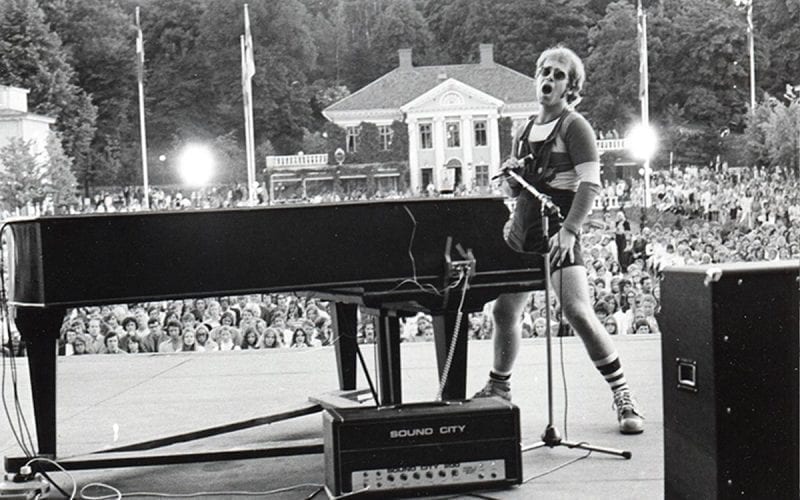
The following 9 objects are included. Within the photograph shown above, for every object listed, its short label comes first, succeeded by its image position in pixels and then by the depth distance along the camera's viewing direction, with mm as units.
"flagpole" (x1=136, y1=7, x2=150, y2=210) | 18644
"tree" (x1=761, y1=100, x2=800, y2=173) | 14398
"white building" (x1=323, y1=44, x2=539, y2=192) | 17328
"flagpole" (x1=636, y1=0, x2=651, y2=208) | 15633
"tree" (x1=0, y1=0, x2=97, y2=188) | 18203
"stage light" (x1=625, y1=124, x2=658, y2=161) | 17047
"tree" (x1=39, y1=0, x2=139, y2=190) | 18719
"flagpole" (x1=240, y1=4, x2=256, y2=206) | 18188
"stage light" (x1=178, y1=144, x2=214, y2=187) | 19453
